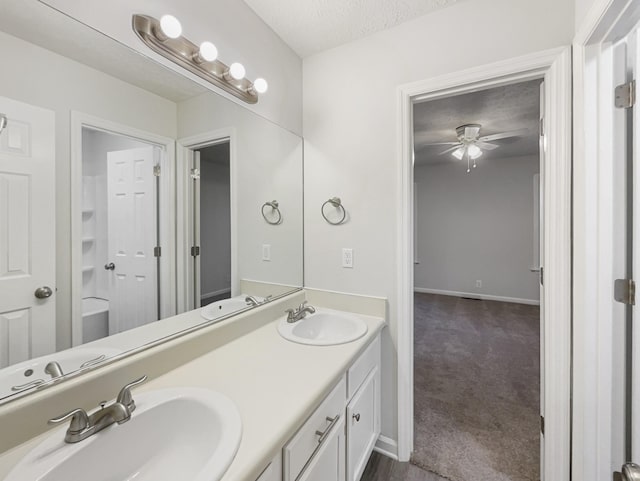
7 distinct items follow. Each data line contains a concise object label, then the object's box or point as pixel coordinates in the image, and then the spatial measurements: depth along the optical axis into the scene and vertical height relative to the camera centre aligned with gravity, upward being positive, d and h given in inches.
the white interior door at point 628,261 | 39.5 -3.1
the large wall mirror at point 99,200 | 29.9 +5.5
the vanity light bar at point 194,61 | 40.4 +29.9
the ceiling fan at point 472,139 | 121.6 +46.0
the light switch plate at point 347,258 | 67.6 -4.4
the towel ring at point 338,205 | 67.6 +8.4
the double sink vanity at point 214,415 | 26.1 -19.2
